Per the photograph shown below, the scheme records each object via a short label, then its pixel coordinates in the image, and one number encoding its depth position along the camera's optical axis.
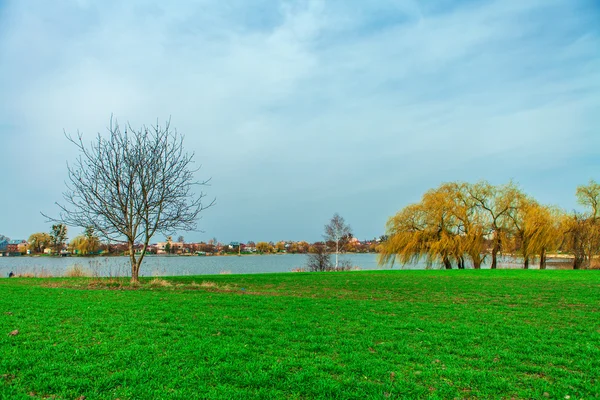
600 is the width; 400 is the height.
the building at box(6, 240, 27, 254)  75.70
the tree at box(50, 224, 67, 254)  52.36
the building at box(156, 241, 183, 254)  77.94
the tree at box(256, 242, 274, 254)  91.81
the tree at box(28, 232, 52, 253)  58.66
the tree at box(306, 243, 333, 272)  41.06
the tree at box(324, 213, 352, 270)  41.31
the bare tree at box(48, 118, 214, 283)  14.39
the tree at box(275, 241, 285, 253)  107.91
